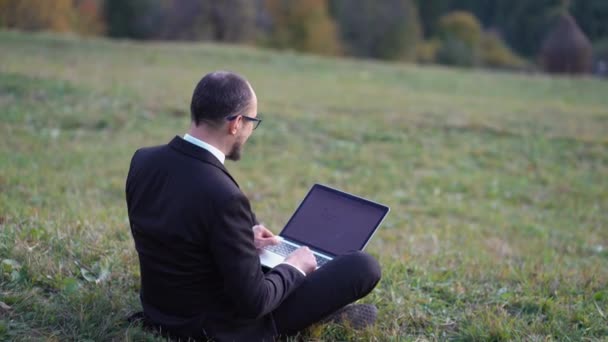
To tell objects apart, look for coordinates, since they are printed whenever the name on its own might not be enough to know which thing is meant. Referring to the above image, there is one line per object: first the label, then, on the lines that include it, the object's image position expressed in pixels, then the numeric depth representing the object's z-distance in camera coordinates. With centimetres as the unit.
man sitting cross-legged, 310
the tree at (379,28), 6072
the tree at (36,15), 3937
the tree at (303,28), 5909
